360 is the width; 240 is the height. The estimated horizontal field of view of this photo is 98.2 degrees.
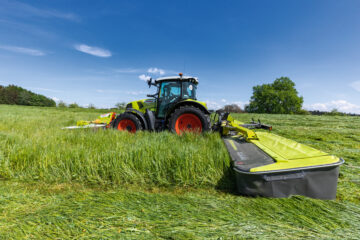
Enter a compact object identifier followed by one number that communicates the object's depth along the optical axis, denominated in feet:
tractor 13.43
